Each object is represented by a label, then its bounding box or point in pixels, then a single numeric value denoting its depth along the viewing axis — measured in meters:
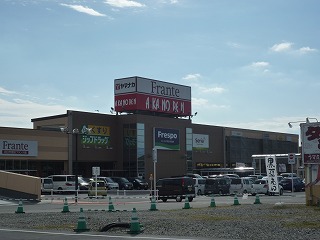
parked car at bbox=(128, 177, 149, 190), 59.09
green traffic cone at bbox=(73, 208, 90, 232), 15.96
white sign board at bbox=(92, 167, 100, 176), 39.45
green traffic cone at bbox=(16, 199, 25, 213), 25.09
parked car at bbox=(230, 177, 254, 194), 46.94
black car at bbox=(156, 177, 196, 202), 36.78
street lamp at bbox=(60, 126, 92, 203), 58.84
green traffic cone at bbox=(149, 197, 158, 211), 25.70
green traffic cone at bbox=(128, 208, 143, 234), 15.01
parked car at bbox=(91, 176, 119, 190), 52.93
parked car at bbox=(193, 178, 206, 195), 47.06
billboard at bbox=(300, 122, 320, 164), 25.72
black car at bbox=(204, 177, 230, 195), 46.12
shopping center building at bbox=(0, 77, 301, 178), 58.03
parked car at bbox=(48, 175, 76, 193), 51.69
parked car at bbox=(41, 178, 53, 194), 51.45
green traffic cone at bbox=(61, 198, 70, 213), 24.95
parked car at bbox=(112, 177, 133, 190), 56.53
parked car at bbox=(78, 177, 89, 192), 51.97
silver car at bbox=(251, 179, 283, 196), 47.03
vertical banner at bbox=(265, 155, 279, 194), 28.93
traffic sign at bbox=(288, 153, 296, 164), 44.19
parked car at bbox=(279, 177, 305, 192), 52.78
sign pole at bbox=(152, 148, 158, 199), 37.36
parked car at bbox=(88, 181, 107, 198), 42.44
